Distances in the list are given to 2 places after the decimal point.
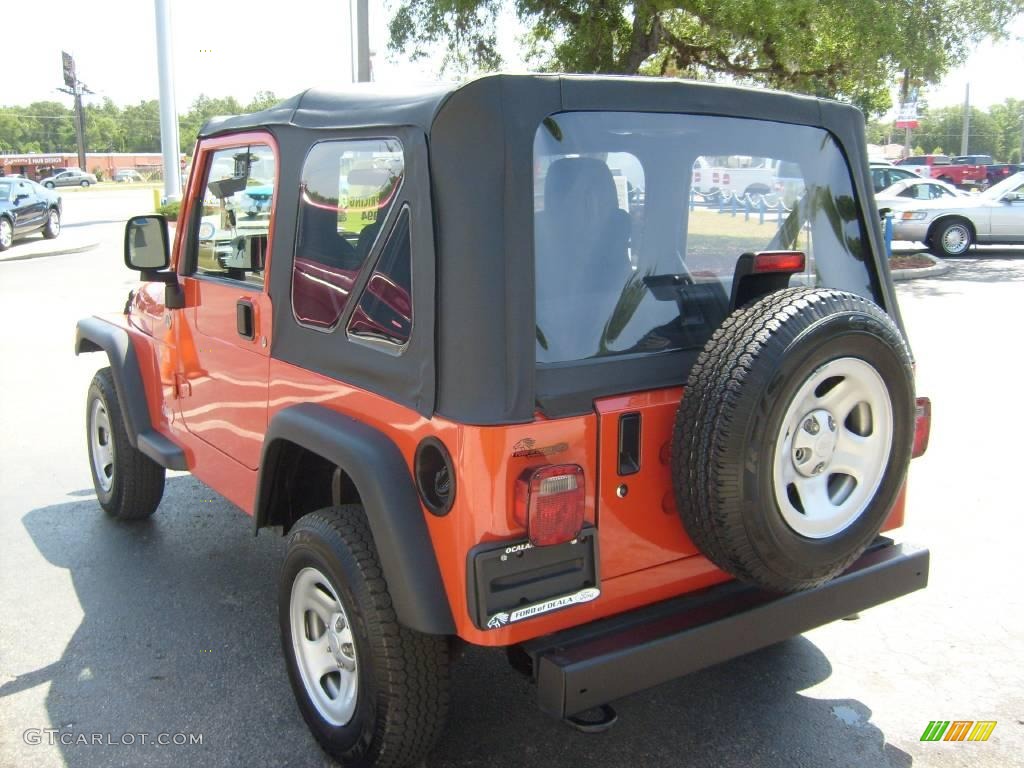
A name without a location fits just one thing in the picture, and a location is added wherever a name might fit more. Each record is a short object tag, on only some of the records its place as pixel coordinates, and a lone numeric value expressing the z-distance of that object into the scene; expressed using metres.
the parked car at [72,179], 71.00
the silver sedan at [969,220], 17.97
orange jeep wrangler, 2.41
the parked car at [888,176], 21.48
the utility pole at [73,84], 79.62
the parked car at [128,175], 87.60
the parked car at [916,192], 18.69
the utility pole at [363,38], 12.55
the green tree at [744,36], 14.06
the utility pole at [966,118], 71.31
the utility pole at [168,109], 23.17
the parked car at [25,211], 20.08
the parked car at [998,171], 42.22
